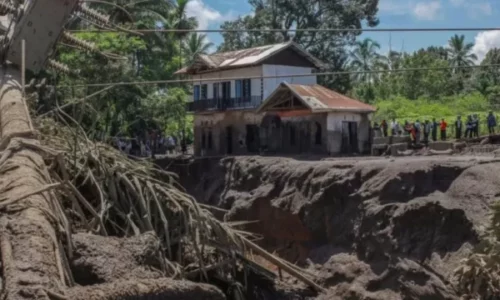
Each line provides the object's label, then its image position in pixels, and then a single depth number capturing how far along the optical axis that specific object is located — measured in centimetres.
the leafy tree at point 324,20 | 4222
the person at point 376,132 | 3170
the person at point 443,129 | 3028
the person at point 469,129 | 2988
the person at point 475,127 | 2977
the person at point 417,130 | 2919
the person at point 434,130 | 3024
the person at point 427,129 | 3027
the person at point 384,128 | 3250
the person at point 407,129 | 3075
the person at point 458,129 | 3038
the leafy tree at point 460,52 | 5647
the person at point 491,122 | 2948
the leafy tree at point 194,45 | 5091
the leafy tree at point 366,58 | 5281
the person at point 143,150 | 3183
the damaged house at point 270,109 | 3194
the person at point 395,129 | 3247
